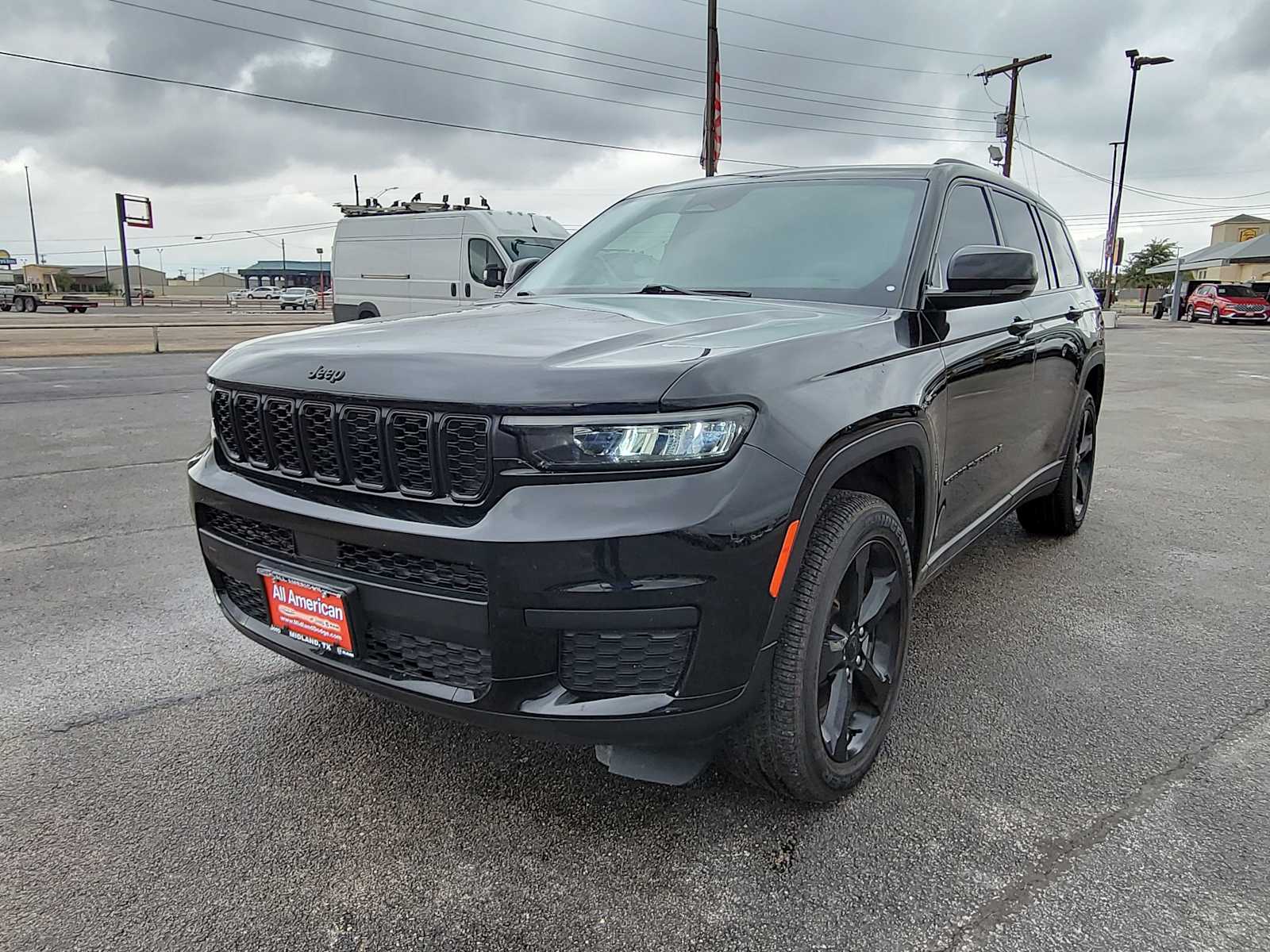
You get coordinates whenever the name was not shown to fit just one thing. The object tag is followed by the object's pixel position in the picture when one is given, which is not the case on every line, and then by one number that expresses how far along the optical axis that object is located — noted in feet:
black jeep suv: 6.01
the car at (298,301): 188.24
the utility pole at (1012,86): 107.14
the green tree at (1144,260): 285.64
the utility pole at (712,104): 60.18
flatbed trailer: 145.69
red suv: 116.88
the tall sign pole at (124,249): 191.72
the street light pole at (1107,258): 131.13
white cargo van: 54.85
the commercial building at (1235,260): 175.94
